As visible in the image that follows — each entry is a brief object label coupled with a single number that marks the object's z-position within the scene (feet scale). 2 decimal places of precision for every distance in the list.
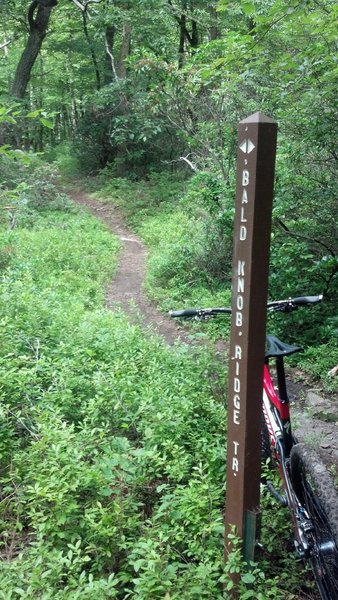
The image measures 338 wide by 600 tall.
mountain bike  8.05
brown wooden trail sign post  7.23
